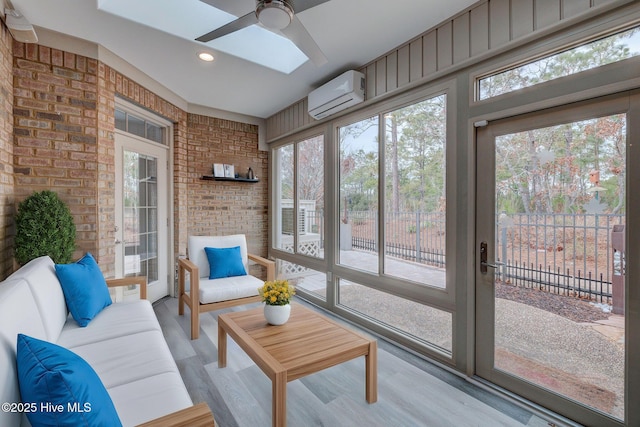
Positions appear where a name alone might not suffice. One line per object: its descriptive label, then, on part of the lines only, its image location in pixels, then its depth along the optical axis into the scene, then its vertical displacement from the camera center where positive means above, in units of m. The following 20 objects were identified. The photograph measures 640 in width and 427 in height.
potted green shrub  2.27 -0.13
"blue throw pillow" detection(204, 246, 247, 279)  3.45 -0.58
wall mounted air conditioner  2.89 +1.17
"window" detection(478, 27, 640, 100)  1.59 +0.87
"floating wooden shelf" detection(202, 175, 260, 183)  4.32 +0.48
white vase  2.16 -0.72
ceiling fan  1.55 +1.04
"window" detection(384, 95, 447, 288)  2.46 +0.18
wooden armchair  2.96 -0.75
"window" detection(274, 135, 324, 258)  3.84 +0.21
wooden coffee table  1.61 -0.81
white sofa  1.07 -0.73
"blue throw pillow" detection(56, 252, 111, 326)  1.99 -0.53
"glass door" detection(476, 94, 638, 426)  1.66 -0.28
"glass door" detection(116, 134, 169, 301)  3.28 -0.02
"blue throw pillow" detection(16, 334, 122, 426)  0.85 -0.52
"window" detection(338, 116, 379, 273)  3.08 +0.19
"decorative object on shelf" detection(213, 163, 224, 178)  4.38 +0.60
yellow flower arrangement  2.16 -0.57
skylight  2.24 +1.50
